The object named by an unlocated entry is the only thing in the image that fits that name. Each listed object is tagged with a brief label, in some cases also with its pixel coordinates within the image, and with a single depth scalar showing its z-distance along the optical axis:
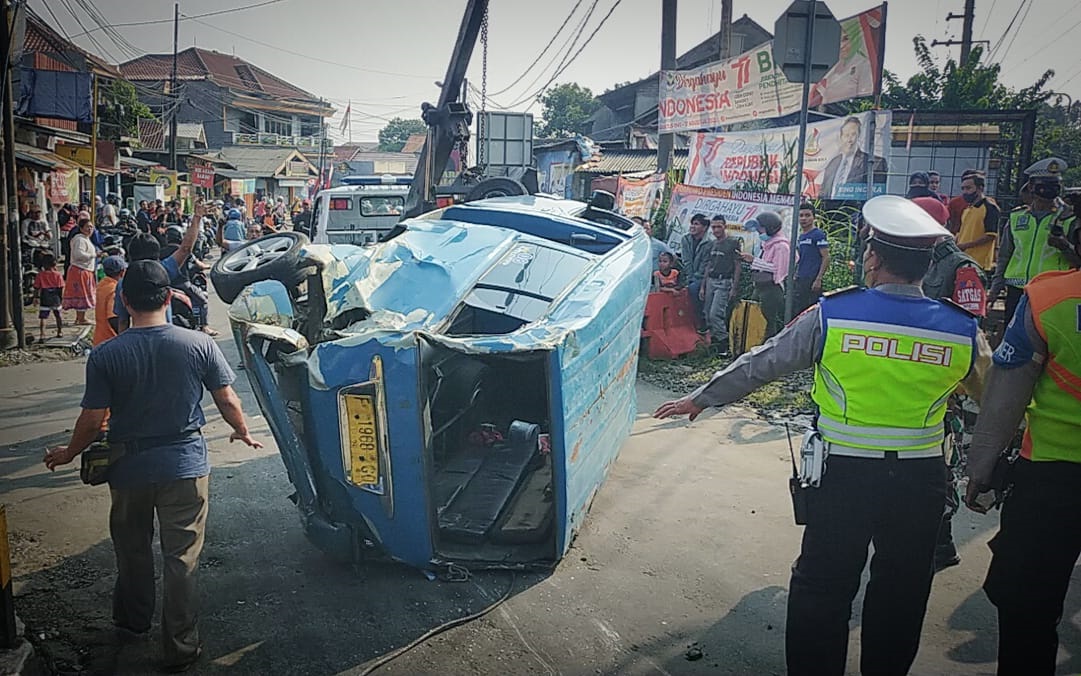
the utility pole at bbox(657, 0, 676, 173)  14.70
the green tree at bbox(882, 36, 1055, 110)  19.16
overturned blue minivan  3.88
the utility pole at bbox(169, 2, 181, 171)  29.78
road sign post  7.40
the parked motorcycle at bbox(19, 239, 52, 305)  14.09
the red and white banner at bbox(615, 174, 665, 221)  14.41
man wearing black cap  3.47
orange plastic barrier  9.66
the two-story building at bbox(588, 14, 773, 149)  30.98
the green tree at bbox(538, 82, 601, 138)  55.53
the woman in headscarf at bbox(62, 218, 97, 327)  11.34
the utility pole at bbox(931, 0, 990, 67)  26.53
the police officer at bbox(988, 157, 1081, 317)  6.66
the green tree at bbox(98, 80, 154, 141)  25.17
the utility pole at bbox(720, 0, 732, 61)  15.75
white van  12.64
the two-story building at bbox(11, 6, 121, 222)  16.64
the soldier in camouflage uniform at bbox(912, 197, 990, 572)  5.66
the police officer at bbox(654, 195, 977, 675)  2.92
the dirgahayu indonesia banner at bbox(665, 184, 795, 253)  10.16
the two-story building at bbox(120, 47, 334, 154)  53.75
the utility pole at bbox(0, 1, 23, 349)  9.51
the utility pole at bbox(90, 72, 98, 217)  17.75
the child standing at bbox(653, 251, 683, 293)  9.81
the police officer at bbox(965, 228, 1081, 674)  2.89
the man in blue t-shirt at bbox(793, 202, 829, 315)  8.99
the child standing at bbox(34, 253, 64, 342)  11.09
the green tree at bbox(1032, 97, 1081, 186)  18.47
